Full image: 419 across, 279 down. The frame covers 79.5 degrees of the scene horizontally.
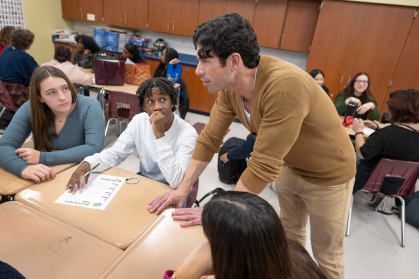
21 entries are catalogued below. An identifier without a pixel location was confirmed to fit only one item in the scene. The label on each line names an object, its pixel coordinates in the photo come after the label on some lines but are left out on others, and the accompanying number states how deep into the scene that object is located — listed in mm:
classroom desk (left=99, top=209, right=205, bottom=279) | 765
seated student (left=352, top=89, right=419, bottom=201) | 1829
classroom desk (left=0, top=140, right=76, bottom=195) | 1090
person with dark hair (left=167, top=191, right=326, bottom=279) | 538
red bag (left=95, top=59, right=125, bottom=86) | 3160
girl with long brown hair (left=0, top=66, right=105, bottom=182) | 1266
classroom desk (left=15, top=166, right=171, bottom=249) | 918
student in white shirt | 1440
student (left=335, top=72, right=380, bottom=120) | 2903
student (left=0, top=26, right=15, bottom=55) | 3326
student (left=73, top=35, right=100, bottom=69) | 4164
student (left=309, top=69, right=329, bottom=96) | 3326
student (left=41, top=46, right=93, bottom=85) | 3131
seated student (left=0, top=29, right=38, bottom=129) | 2993
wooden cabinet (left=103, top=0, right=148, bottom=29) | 5125
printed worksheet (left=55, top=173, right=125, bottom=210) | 1057
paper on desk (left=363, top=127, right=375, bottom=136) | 2309
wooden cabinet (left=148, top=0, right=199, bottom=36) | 4766
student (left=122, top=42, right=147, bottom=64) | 3937
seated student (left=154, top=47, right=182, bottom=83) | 3818
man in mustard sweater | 793
